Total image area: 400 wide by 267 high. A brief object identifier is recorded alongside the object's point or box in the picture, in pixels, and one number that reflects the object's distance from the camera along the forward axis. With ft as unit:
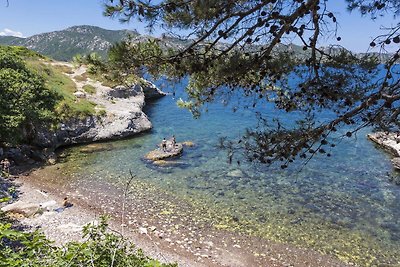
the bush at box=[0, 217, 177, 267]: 17.06
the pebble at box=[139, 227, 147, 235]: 55.06
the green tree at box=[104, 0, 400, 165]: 22.57
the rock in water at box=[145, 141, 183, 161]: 93.71
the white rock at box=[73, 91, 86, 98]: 130.62
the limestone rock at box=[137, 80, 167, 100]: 209.77
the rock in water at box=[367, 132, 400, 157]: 104.95
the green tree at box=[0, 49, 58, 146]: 75.00
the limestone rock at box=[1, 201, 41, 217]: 58.29
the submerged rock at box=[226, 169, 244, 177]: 82.17
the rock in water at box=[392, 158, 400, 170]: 93.09
